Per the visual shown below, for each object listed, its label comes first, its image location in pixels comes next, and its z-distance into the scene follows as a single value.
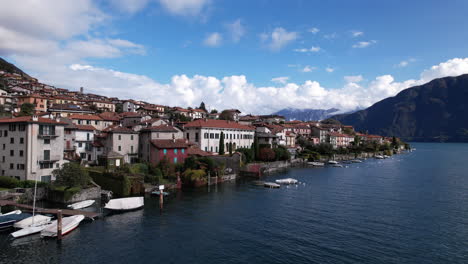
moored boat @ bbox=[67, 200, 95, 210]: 42.19
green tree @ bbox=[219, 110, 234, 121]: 145.75
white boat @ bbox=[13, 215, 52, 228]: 33.41
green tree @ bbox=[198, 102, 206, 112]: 191.50
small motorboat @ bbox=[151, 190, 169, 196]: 51.74
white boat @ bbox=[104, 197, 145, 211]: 41.78
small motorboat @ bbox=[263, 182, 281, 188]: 63.12
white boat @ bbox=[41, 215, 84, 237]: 32.06
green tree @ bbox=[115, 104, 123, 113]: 141.44
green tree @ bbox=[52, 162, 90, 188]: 46.62
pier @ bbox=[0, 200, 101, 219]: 37.66
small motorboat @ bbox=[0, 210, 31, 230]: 33.75
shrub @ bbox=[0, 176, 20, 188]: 45.81
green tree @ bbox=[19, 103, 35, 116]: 80.09
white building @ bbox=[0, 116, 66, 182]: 48.34
